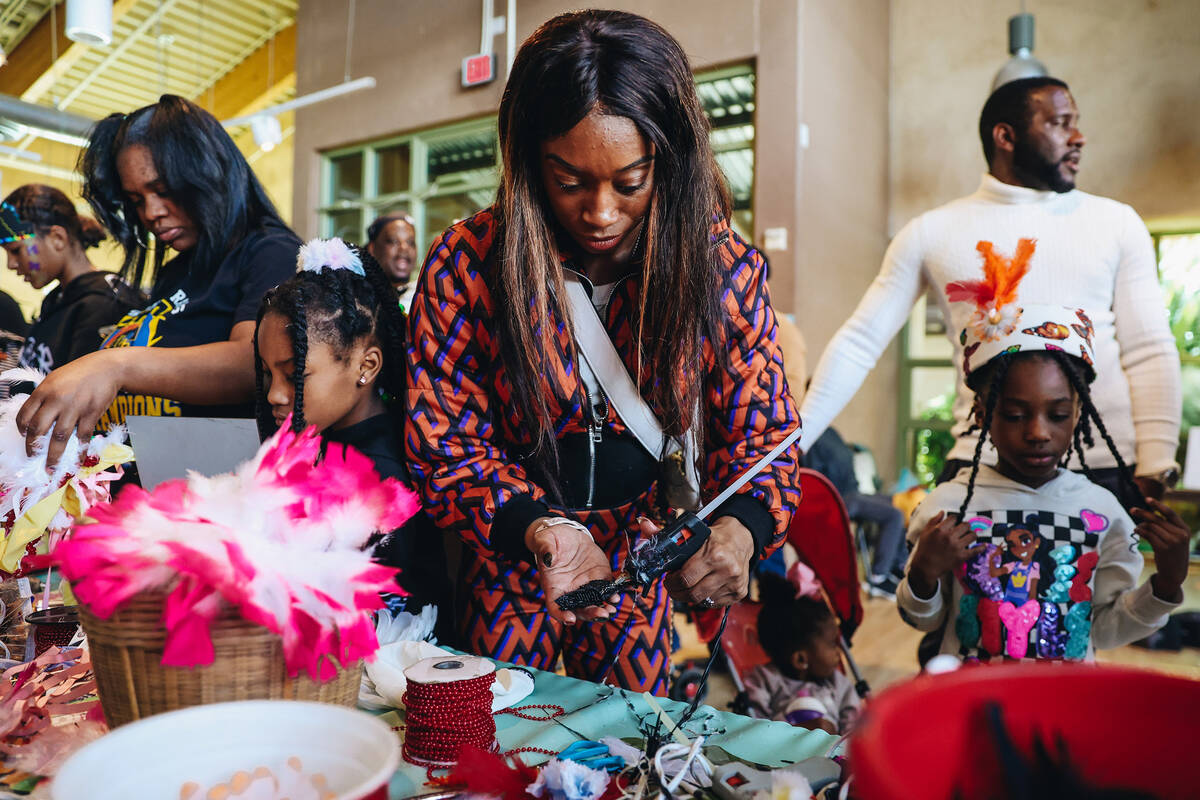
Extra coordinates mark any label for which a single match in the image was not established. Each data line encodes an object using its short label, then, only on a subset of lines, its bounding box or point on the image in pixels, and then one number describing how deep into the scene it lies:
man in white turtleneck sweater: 1.73
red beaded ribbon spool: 0.71
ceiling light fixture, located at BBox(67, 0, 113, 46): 4.78
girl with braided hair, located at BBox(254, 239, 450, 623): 1.30
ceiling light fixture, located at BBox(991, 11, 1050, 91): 4.71
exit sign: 6.83
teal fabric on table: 0.76
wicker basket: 0.59
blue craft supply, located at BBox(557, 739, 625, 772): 0.71
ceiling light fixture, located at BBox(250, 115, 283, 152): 6.90
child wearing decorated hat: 1.51
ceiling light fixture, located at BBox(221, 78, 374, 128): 6.57
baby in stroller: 2.26
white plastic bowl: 0.50
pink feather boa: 0.57
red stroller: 1.92
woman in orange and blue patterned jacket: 1.00
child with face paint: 2.27
